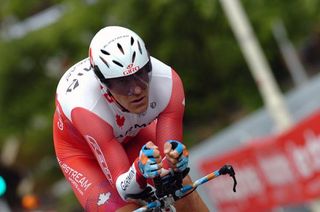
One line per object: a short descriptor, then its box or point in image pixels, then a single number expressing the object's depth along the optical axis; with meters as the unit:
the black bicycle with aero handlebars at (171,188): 17.08
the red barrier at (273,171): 31.12
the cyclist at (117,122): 17.36
